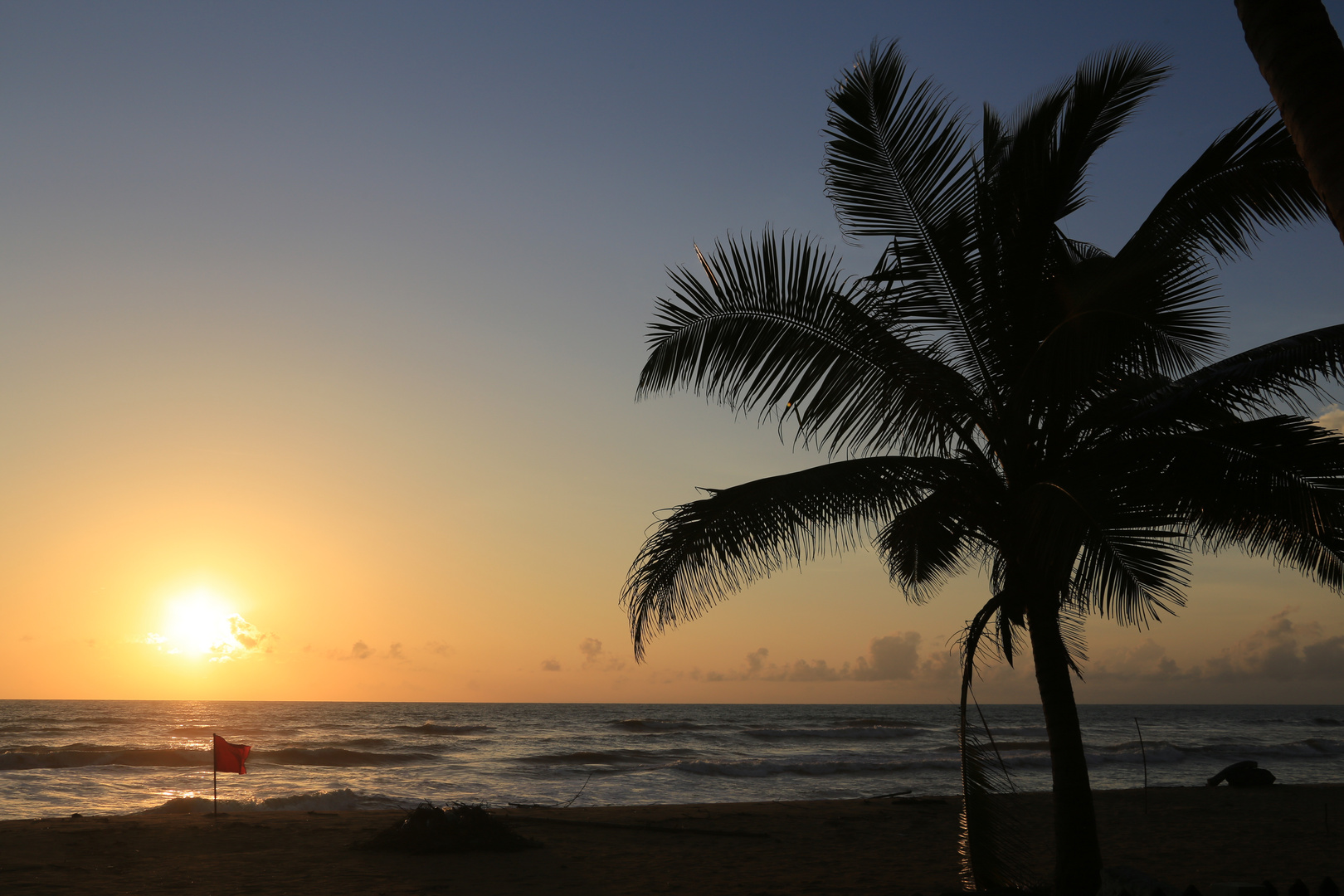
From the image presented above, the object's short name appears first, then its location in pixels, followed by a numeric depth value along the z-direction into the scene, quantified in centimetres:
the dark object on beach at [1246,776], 1897
